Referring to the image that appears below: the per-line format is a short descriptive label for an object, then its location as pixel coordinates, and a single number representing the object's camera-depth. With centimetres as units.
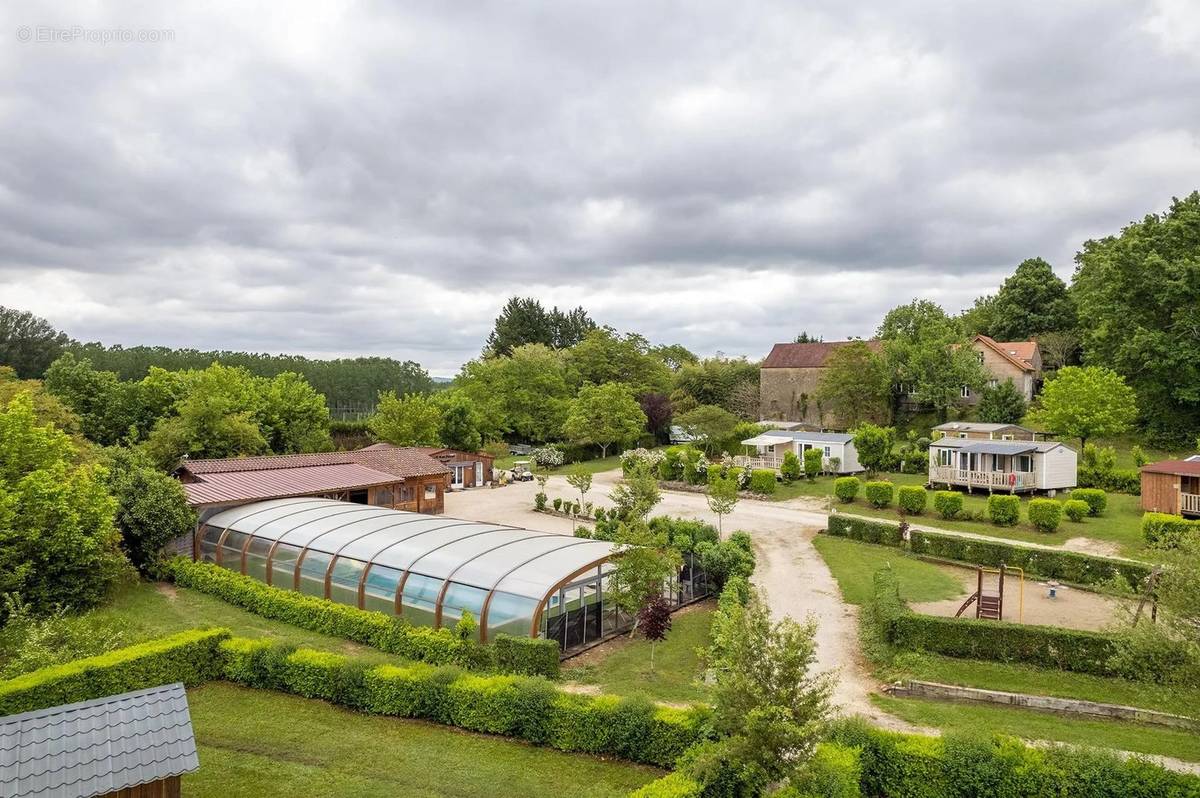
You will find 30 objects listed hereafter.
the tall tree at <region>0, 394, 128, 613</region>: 1733
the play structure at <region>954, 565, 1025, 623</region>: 1772
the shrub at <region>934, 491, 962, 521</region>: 3009
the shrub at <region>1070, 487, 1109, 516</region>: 2959
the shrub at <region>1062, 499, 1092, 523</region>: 2867
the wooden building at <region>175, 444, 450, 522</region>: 2503
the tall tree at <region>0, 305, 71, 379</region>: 7675
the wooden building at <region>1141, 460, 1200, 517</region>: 2741
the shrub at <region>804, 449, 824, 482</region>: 4059
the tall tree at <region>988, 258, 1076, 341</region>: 6181
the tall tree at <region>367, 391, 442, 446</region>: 4358
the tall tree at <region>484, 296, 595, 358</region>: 9288
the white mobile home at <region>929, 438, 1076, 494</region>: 3353
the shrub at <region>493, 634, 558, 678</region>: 1433
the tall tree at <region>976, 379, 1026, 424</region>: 4916
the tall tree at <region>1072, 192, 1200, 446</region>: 4088
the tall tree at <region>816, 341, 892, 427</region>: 5344
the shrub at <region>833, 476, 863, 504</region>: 3384
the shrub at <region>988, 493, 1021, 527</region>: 2856
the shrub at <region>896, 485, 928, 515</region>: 3098
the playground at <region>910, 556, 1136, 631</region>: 1825
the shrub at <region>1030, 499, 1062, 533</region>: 2714
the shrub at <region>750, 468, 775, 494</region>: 3766
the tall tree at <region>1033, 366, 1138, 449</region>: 3706
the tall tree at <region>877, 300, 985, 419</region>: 4991
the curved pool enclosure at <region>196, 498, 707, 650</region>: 1598
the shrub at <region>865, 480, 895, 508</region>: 3256
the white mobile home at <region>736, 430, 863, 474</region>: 4138
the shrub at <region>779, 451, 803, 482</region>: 4009
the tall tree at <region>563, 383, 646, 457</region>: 5375
